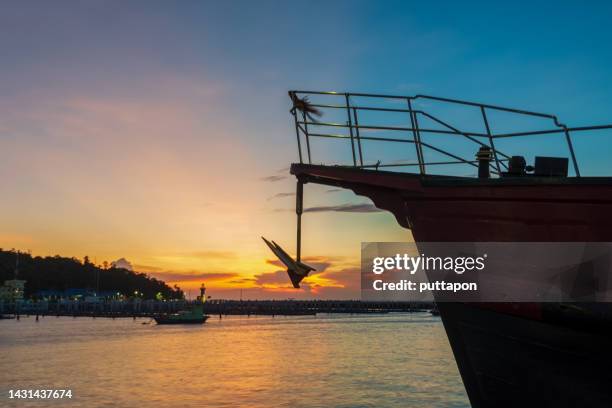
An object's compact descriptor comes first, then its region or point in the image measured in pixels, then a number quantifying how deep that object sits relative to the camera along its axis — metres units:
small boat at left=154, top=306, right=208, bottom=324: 103.62
